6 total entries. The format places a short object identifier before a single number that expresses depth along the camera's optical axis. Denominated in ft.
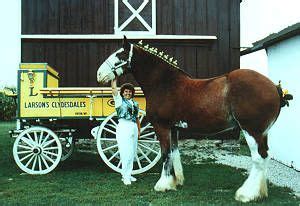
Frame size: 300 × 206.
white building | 29.40
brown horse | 18.93
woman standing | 23.30
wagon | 25.18
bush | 88.45
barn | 37.60
